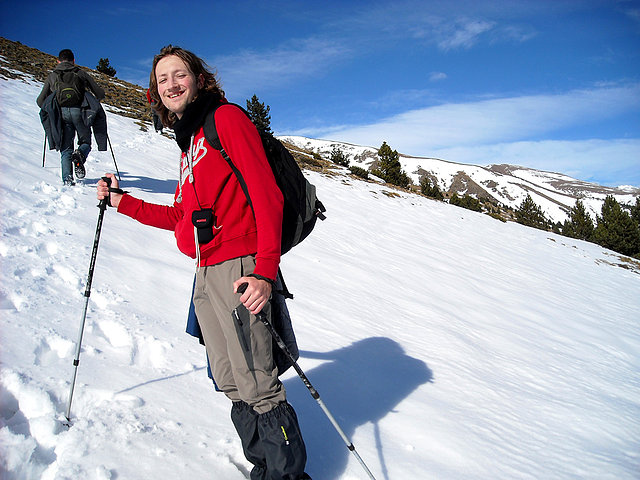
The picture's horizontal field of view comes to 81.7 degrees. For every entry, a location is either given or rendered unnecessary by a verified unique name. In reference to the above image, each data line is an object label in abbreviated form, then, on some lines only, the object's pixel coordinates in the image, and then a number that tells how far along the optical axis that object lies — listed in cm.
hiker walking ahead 620
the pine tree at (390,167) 3772
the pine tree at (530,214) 5544
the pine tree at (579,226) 5242
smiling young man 166
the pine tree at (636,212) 5070
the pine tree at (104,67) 4128
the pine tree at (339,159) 3391
